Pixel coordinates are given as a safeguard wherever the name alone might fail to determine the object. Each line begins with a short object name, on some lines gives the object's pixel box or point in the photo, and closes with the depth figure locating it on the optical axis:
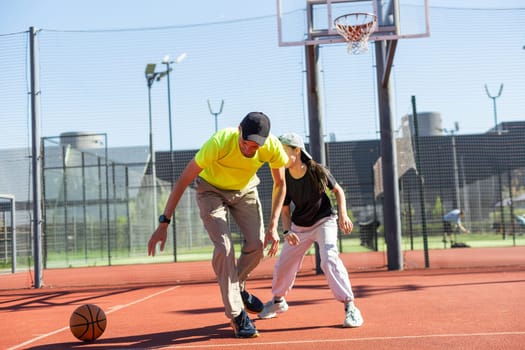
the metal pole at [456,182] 29.12
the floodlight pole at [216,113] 15.51
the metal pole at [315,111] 12.07
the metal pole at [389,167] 12.23
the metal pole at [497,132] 21.55
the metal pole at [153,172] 20.98
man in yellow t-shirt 4.76
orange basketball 5.21
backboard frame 10.67
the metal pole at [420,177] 12.37
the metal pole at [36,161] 12.20
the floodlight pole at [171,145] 15.26
